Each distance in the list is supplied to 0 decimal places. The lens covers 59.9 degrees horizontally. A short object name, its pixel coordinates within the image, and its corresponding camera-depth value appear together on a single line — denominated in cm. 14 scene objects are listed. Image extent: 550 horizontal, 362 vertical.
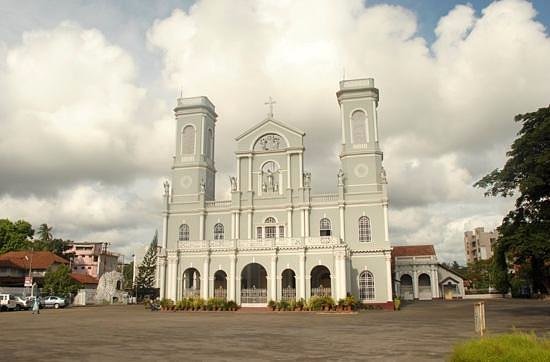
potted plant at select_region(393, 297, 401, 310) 3397
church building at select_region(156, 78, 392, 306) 3366
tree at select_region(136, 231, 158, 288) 5850
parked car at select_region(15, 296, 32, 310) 3903
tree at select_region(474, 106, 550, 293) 2039
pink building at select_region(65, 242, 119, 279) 8444
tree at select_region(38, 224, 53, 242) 7688
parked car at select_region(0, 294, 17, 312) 3712
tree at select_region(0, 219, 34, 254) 6019
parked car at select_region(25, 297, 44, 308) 4097
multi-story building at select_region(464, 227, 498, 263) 9684
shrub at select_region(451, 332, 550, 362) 665
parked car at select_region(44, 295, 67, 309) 4297
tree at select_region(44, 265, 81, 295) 4738
